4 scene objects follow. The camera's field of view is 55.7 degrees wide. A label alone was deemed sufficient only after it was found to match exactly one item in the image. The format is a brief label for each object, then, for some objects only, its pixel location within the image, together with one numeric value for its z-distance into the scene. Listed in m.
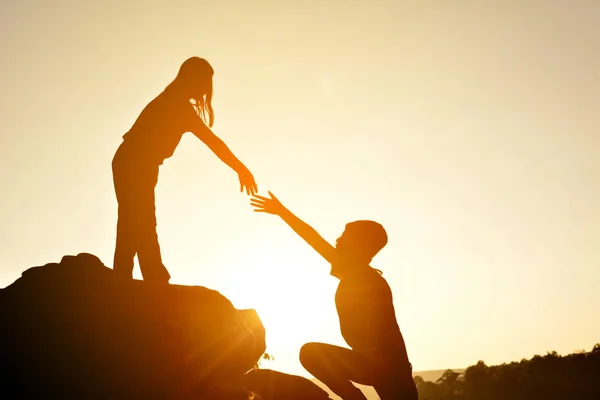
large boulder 6.20
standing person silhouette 8.15
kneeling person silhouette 6.14
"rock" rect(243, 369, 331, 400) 7.50
